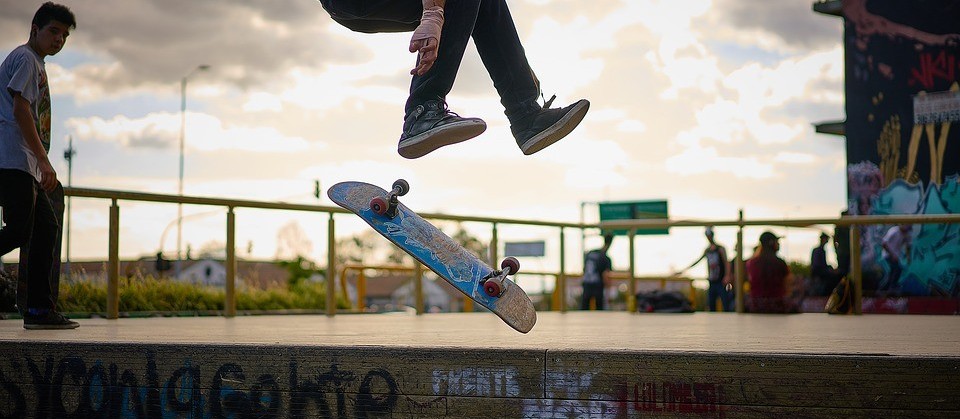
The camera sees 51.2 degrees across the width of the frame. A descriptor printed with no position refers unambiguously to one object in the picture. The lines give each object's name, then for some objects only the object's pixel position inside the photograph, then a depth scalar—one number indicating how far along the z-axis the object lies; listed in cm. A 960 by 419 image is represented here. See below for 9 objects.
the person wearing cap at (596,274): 1507
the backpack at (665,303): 1170
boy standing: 520
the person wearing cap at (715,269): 1435
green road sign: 4417
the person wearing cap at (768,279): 1132
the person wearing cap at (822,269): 1476
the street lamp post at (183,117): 3962
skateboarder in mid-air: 372
